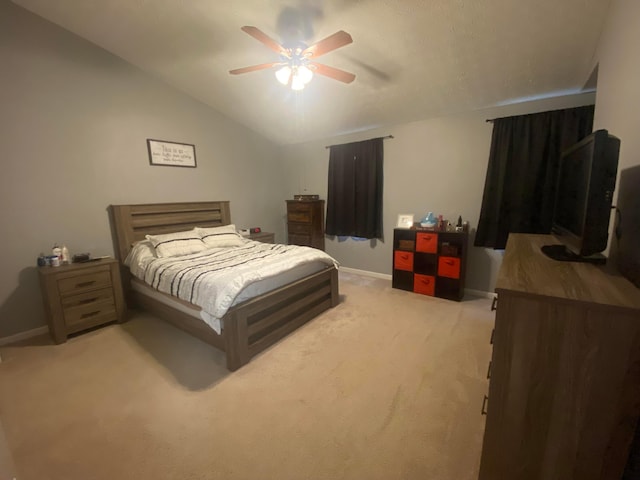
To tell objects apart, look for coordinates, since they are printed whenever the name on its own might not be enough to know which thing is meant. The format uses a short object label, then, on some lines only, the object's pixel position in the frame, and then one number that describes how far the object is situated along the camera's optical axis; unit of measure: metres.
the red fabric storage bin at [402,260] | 3.67
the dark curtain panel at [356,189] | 4.10
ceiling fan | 1.85
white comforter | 2.08
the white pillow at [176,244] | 3.00
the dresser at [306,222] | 4.57
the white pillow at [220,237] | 3.46
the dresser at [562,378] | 0.83
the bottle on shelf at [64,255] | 2.72
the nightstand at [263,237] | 4.32
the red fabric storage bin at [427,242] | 3.43
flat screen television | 1.07
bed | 2.16
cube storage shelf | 3.34
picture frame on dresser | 3.87
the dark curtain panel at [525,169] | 2.74
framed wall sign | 3.43
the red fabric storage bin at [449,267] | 3.33
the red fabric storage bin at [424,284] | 3.53
